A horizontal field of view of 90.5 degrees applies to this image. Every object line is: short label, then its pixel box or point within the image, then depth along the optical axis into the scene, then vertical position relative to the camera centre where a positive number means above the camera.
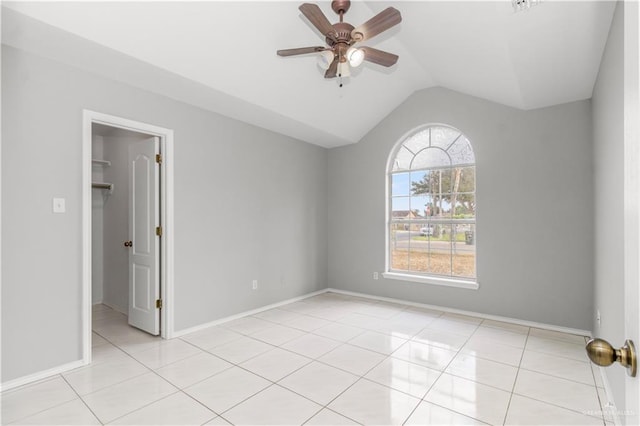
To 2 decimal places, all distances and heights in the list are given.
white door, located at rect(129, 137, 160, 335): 3.45 -0.25
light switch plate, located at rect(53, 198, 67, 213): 2.62 +0.07
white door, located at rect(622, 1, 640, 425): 0.61 +0.05
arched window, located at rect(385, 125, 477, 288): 4.33 +0.08
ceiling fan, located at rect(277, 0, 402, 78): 2.17 +1.32
